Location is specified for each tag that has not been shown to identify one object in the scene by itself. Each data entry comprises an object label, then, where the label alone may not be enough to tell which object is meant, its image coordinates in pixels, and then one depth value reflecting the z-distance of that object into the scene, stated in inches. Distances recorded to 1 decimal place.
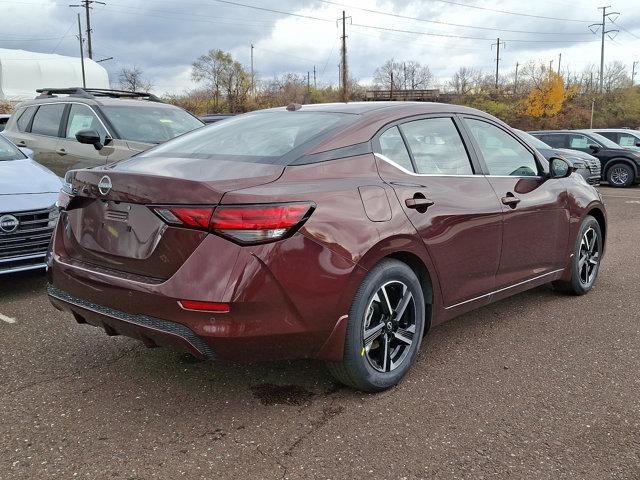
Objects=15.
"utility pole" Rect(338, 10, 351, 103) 1847.3
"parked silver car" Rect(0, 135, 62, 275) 186.5
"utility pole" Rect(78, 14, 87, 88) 2230.7
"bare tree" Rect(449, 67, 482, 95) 2950.3
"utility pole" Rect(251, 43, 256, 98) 2498.8
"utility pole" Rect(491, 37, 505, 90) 3319.4
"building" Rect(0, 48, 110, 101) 2304.4
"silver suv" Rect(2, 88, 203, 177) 275.4
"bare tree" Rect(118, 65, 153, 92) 2571.4
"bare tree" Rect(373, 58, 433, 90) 2888.8
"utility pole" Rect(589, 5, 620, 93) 2412.6
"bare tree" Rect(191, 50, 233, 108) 2479.1
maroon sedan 102.0
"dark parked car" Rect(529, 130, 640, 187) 638.5
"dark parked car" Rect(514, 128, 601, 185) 479.4
